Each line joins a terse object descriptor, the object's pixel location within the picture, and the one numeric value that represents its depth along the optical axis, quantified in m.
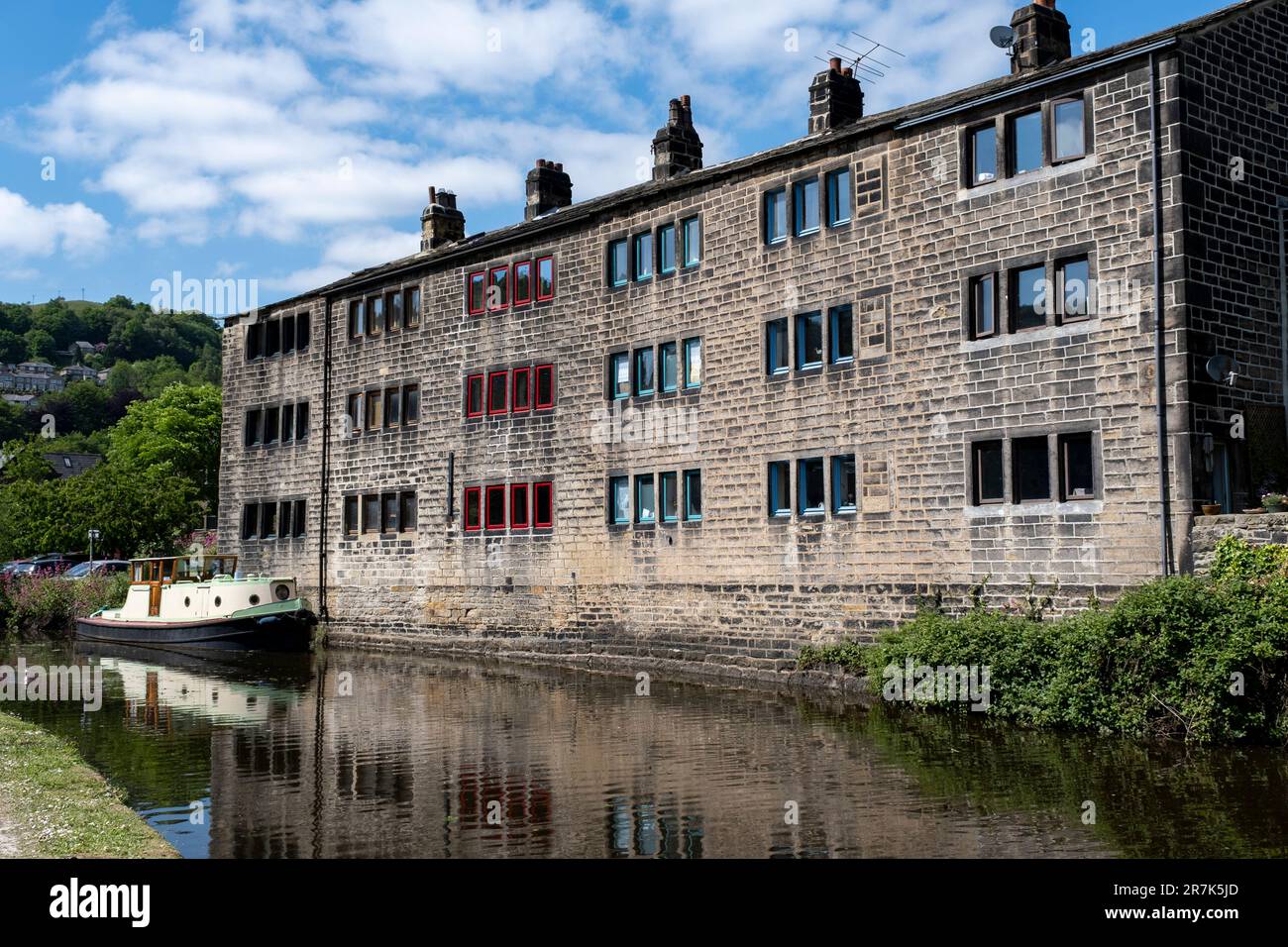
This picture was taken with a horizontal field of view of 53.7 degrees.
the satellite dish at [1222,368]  19.52
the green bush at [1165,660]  16.34
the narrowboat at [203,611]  35.00
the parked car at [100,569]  45.56
